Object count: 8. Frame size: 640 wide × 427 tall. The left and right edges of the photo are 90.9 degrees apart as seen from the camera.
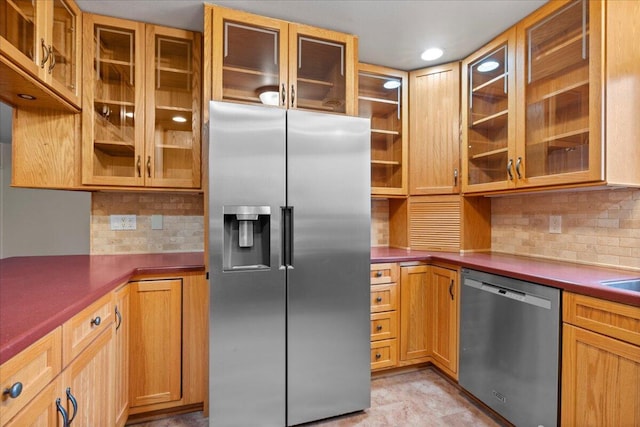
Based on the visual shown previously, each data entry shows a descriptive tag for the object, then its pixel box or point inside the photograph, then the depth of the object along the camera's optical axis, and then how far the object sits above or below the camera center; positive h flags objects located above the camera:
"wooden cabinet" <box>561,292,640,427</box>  1.21 -0.61
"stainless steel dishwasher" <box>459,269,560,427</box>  1.48 -0.71
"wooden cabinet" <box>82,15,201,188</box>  1.94 +0.68
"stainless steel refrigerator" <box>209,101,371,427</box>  1.62 -0.29
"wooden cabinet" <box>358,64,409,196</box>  2.56 +0.77
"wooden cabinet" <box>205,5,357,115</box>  1.85 +0.95
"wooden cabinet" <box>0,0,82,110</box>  1.27 +0.75
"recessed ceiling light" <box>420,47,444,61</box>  2.30 +1.19
